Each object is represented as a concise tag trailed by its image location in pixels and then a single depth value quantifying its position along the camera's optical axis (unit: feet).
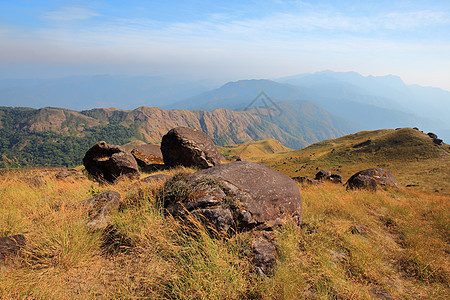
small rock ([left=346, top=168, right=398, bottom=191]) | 54.54
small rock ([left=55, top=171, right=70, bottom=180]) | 40.99
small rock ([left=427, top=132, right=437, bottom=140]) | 217.52
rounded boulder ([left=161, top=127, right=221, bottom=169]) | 56.39
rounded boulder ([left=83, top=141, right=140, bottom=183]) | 49.24
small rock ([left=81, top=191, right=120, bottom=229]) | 17.43
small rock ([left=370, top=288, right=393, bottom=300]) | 13.74
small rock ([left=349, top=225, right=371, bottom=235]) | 22.43
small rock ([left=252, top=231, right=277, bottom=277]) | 14.14
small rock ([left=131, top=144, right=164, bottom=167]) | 68.21
